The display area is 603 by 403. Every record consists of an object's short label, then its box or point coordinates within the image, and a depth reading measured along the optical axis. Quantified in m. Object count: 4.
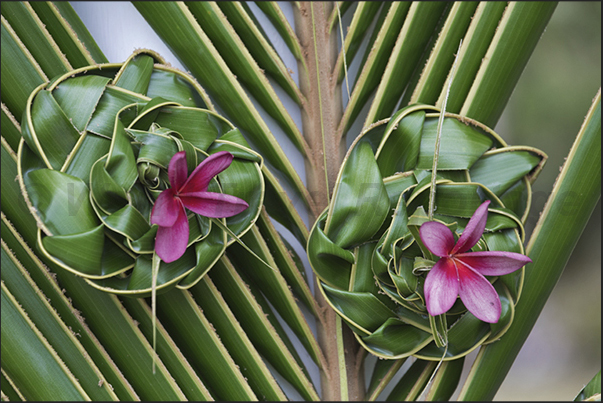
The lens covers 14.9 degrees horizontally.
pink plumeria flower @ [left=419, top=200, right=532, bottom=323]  1.24
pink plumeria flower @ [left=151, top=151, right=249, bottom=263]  1.25
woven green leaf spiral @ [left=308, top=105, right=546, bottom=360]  1.31
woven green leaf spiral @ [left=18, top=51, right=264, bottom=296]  1.28
